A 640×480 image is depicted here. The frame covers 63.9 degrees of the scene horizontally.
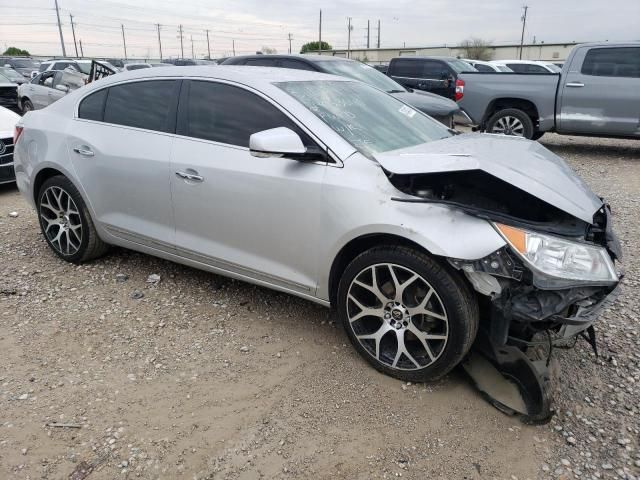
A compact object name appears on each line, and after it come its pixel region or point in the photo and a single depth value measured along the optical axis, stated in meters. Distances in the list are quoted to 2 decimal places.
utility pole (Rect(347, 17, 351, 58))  65.88
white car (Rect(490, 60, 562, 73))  16.73
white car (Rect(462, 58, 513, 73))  16.83
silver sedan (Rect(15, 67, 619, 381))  2.51
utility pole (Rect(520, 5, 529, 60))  60.85
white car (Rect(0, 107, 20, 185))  6.78
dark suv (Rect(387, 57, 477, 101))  13.06
